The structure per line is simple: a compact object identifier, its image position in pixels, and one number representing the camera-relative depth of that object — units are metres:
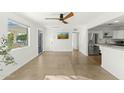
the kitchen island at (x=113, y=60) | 2.53
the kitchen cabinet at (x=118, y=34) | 5.25
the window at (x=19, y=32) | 3.48
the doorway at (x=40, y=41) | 7.32
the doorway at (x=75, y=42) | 9.90
